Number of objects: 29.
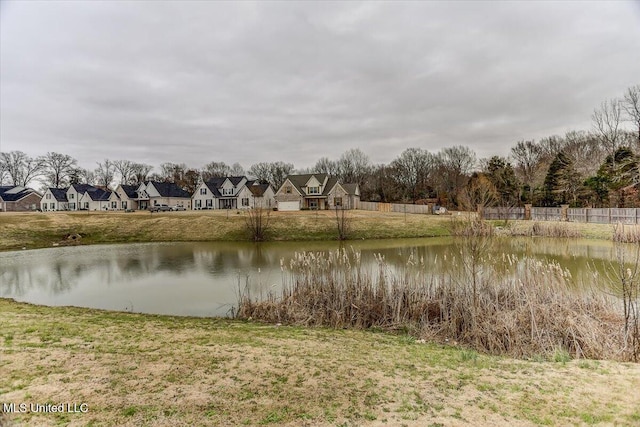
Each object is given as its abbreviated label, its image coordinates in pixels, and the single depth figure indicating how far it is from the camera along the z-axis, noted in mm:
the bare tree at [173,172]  86062
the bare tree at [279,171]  83200
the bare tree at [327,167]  86944
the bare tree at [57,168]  80188
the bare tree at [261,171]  88188
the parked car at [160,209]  55578
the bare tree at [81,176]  82062
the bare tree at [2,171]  77431
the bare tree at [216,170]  91312
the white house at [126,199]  67062
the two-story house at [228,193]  61062
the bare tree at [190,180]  83625
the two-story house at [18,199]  66000
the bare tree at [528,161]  57656
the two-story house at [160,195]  64125
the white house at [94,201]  67250
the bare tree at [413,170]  71488
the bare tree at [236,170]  96562
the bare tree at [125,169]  91375
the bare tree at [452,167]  62656
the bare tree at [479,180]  34212
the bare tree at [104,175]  91375
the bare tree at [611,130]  37625
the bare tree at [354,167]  82312
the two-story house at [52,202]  67250
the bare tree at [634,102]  34625
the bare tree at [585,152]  44781
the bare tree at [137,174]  91206
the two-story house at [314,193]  57688
